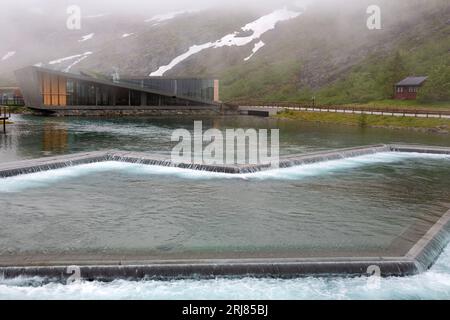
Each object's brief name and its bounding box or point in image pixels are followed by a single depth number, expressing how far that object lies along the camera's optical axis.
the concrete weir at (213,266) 15.66
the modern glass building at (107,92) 92.69
